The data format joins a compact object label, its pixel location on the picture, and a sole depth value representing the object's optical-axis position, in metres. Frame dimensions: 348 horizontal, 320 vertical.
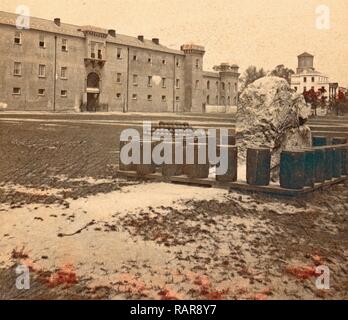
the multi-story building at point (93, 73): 28.80
